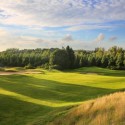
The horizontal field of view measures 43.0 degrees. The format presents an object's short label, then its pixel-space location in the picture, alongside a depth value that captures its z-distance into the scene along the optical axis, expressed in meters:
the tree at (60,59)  50.67
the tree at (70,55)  52.52
